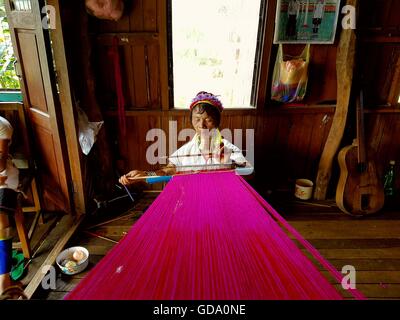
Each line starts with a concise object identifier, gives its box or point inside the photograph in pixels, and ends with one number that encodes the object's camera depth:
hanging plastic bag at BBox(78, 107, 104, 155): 2.25
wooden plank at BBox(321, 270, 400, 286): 1.87
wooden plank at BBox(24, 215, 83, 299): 1.72
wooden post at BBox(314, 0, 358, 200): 2.33
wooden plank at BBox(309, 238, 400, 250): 2.20
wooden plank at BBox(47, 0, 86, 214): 1.89
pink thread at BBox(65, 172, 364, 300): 0.68
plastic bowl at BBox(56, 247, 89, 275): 1.83
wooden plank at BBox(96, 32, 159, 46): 2.29
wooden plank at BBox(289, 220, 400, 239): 2.34
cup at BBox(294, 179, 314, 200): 2.83
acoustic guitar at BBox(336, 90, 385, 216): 2.51
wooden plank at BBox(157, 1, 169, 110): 2.22
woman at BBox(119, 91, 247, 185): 1.69
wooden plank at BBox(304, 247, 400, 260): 2.10
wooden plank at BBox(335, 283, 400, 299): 1.76
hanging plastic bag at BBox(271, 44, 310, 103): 2.38
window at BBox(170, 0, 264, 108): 2.30
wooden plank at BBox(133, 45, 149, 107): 2.38
